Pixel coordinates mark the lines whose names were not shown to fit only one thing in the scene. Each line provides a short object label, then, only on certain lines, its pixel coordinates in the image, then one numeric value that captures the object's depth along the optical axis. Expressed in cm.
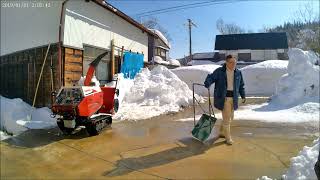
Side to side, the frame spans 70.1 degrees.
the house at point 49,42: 787
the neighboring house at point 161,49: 2151
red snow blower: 526
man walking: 466
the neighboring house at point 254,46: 3318
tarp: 1122
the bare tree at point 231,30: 4750
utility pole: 3142
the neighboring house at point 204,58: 3297
